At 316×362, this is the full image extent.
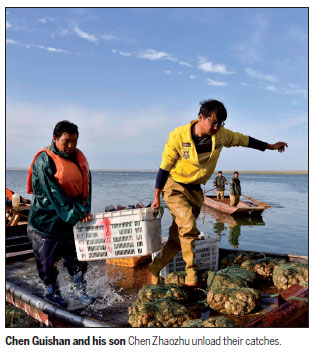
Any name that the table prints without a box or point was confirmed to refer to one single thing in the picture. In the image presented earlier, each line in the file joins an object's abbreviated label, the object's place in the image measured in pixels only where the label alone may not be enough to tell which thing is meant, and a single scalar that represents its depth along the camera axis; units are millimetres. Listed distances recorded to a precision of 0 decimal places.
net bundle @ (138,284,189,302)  3861
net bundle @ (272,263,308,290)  4363
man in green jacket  3703
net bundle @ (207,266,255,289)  4164
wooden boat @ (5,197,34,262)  6527
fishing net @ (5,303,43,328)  3646
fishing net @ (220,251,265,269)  5379
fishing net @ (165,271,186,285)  4395
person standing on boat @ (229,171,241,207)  17734
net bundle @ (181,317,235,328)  3053
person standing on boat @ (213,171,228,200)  21325
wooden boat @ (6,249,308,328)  2994
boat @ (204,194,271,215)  17641
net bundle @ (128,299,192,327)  3279
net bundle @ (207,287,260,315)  3758
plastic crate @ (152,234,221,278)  4945
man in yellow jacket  3963
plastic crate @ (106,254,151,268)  5577
